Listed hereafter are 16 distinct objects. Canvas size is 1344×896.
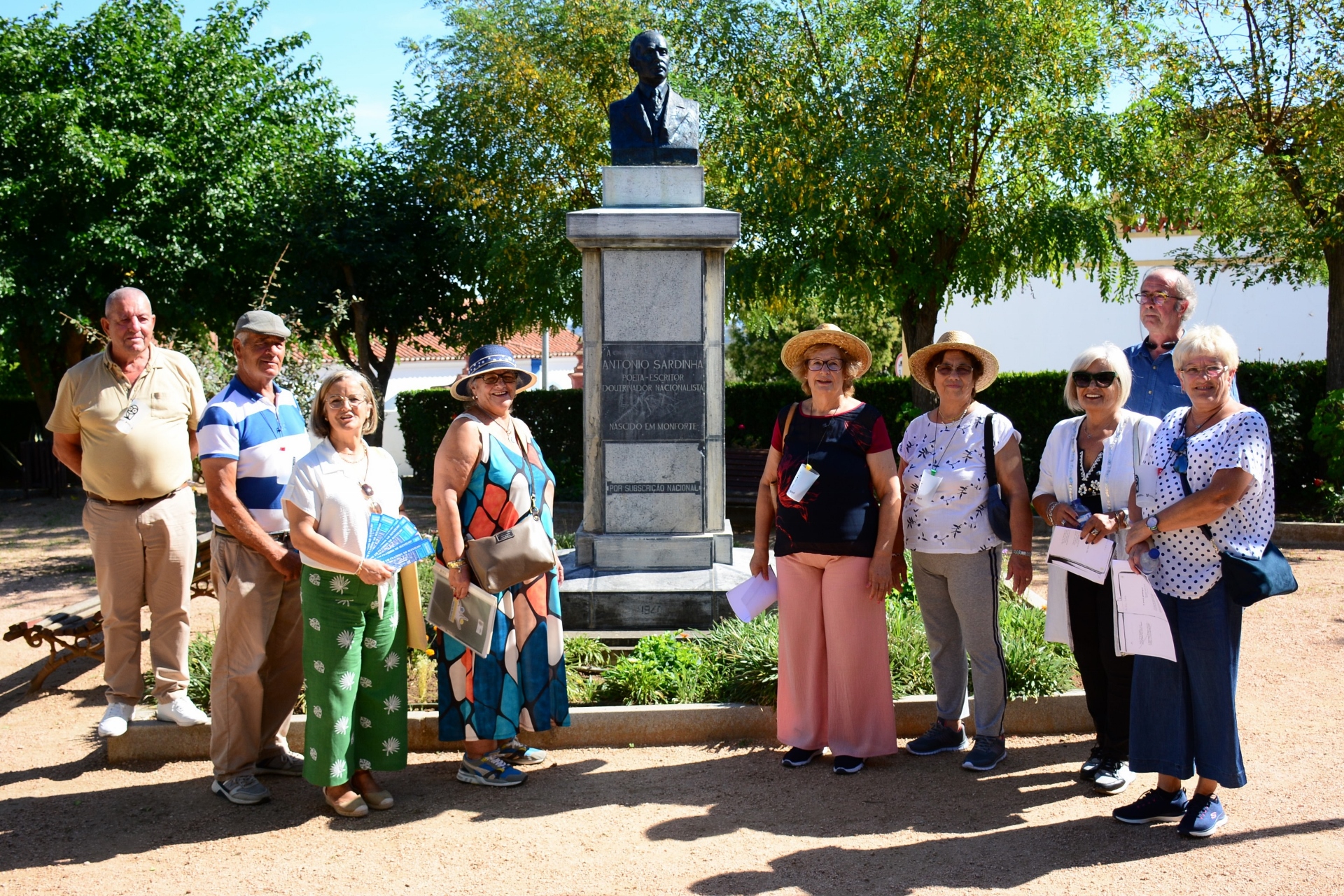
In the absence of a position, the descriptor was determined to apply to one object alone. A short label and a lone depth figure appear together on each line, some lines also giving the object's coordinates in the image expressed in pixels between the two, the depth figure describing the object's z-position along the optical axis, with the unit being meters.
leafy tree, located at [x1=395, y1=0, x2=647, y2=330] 14.98
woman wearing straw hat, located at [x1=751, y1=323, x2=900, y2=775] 4.79
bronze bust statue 7.20
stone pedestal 6.99
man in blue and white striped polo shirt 4.55
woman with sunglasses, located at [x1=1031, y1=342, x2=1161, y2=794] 4.36
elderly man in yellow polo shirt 5.27
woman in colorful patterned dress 4.56
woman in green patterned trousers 4.24
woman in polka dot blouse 3.88
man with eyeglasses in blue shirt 4.81
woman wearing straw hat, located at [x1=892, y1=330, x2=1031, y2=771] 4.73
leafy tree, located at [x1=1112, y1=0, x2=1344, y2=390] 12.35
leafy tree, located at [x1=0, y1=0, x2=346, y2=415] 16.17
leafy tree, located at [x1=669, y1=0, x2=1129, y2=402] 12.63
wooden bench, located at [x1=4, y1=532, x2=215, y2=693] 6.28
